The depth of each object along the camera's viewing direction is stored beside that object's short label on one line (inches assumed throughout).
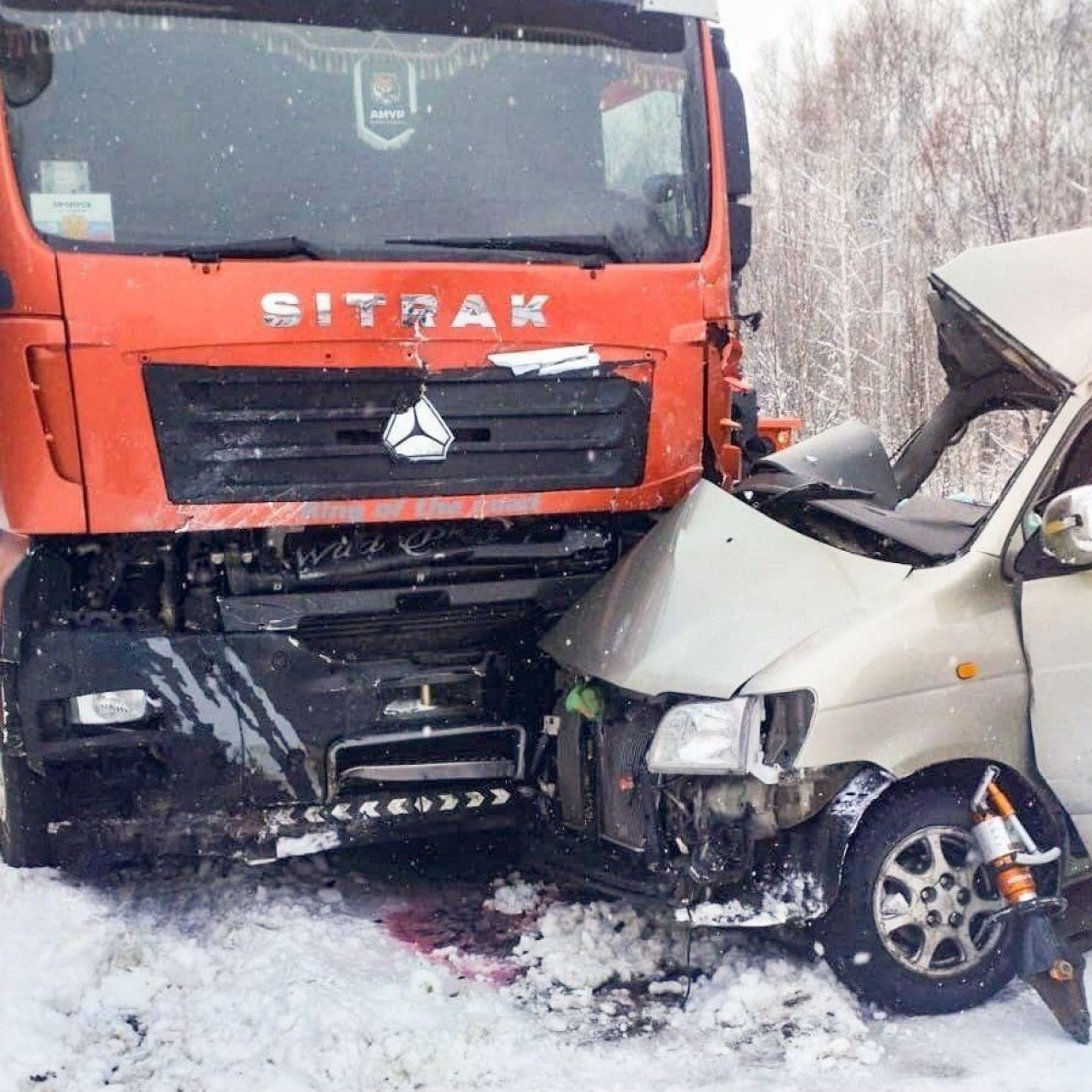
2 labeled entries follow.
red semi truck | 168.4
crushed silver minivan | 150.2
